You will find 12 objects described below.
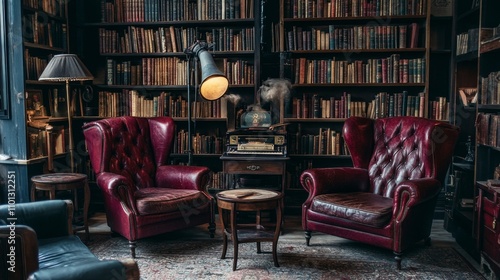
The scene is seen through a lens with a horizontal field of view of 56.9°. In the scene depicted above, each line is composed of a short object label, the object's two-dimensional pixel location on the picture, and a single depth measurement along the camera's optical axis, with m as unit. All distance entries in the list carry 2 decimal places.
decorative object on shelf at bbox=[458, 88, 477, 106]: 4.13
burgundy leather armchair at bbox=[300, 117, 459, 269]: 3.22
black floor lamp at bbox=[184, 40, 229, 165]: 3.49
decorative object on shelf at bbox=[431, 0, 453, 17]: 4.57
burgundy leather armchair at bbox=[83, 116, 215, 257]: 3.44
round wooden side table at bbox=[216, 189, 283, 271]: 3.12
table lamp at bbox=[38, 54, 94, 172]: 3.89
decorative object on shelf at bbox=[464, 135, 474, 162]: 4.08
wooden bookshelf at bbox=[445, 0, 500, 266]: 3.46
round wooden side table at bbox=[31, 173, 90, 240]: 3.64
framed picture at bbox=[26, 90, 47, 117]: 4.13
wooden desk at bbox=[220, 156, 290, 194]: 4.05
